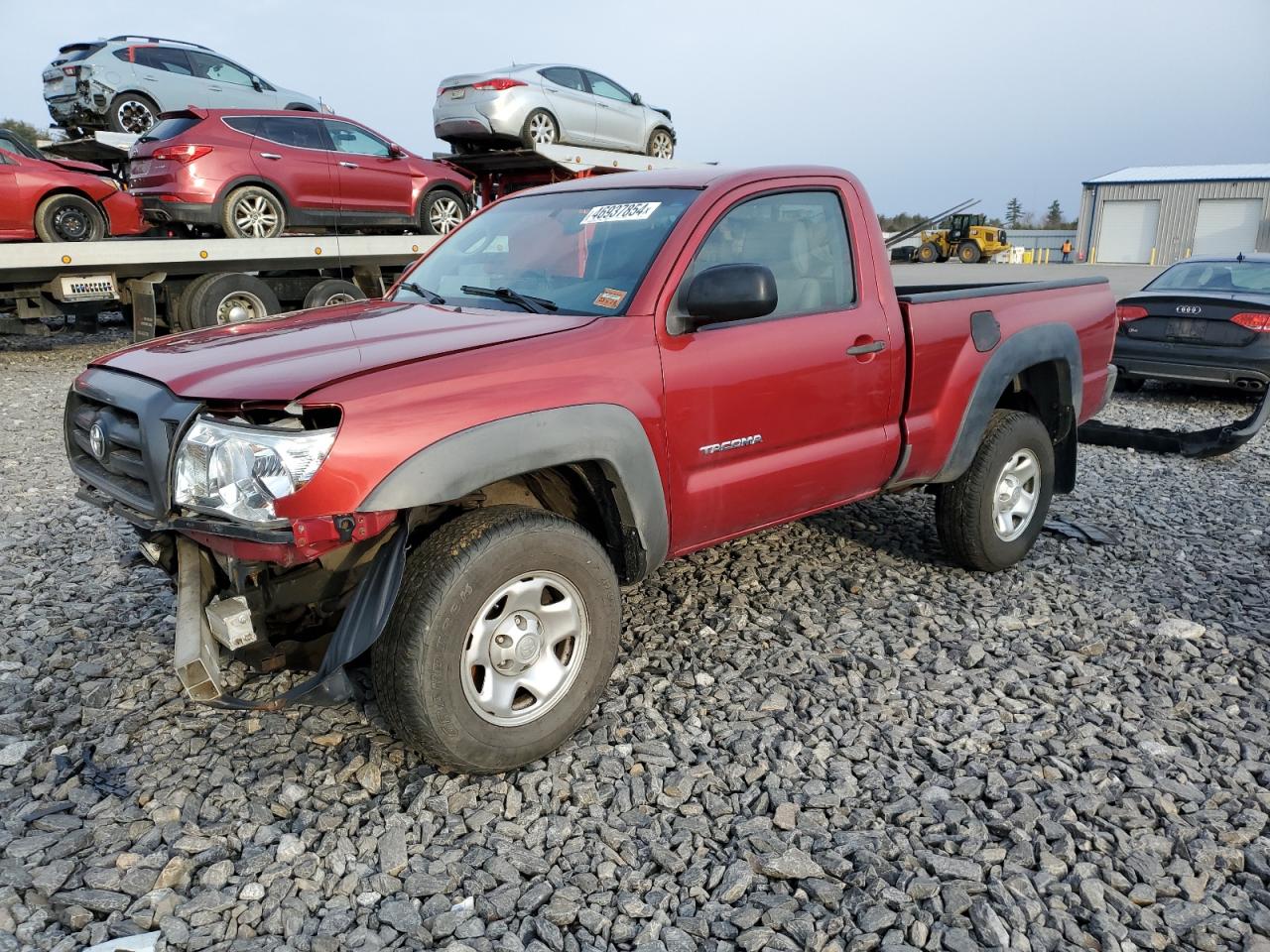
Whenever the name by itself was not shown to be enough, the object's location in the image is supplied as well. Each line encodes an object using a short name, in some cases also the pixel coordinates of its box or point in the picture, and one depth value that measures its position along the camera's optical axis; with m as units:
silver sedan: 12.21
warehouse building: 42.56
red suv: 9.80
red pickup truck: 2.54
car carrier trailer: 8.82
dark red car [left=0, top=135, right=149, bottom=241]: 9.43
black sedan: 8.62
